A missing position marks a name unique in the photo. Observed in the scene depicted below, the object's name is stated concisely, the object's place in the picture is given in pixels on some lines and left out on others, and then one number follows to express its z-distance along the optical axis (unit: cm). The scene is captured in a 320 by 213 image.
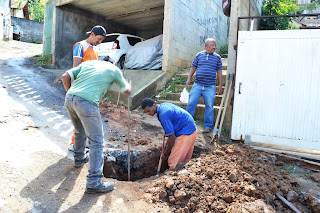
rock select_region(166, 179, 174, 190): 293
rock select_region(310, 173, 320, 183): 346
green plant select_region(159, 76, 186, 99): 716
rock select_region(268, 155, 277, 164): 399
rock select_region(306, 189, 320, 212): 274
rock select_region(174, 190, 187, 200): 279
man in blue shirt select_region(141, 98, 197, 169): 363
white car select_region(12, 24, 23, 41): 2138
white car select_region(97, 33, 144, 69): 947
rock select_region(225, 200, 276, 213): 250
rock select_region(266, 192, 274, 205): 279
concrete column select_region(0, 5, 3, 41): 1755
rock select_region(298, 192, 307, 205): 290
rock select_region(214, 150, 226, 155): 377
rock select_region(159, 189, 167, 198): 285
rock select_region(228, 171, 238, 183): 303
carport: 780
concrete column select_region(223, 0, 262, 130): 535
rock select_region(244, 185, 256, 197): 278
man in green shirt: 268
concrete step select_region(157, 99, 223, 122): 592
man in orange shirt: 350
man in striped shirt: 511
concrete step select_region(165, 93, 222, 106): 652
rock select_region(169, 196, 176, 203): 279
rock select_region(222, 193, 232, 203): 272
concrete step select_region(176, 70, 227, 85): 651
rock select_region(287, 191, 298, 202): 289
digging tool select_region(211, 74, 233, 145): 480
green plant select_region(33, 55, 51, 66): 1156
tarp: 867
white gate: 423
